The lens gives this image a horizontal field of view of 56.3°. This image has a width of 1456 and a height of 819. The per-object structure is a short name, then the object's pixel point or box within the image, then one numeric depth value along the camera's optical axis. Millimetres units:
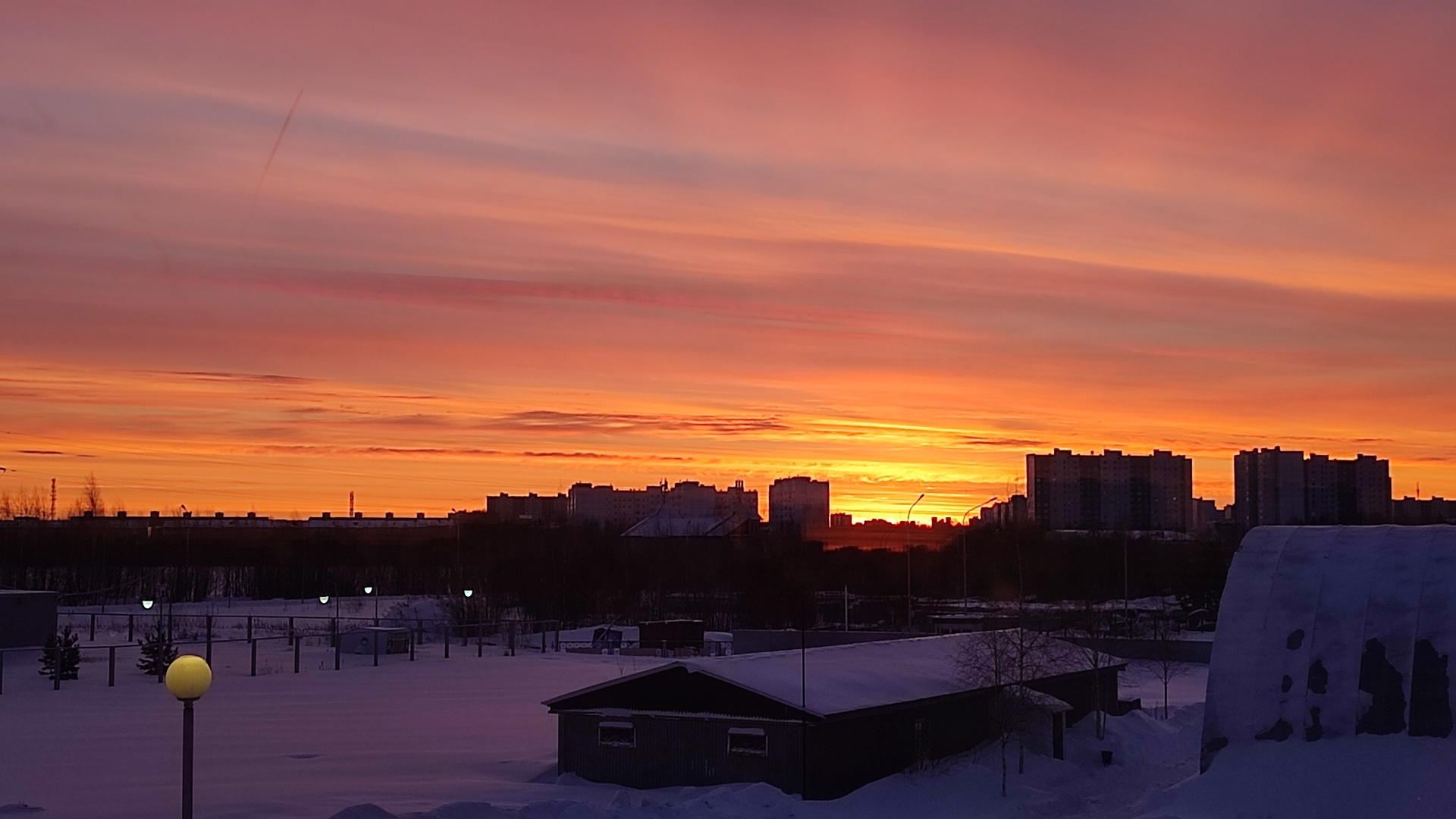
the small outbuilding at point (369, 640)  58875
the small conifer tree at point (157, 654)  50719
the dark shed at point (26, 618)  56312
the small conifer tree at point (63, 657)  48500
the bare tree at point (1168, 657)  56094
